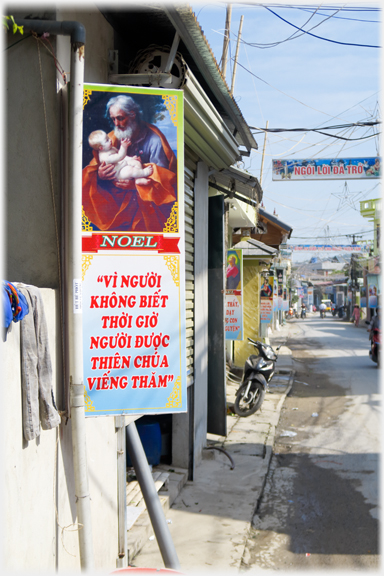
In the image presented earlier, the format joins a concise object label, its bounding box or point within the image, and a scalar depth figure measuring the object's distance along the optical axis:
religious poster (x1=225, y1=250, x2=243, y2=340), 10.71
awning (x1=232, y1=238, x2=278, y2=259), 13.35
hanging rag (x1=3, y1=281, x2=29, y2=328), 2.56
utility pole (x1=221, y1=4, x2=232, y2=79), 11.92
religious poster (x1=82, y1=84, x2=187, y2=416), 3.37
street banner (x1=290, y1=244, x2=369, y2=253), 48.38
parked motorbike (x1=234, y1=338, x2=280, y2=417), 10.01
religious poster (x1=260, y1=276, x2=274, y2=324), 17.30
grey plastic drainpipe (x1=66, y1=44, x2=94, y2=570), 3.10
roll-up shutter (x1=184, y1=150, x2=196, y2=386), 6.70
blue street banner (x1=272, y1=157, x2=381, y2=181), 15.41
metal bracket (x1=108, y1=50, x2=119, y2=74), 4.48
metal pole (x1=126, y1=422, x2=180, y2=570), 3.85
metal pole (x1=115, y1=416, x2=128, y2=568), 4.37
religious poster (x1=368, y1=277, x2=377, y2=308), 34.44
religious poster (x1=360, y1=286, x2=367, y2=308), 42.57
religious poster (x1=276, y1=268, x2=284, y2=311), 30.89
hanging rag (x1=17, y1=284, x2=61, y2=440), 2.78
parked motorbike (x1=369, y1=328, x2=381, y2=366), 16.34
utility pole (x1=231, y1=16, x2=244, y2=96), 12.51
